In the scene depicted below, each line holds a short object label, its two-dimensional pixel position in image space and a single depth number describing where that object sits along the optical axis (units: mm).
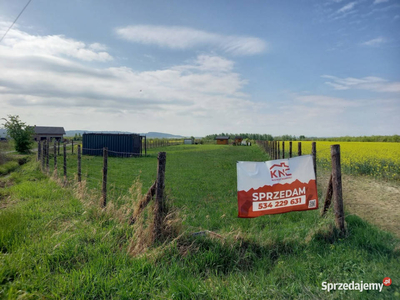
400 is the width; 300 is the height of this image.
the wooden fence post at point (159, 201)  4520
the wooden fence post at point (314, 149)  6732
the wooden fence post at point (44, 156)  14414
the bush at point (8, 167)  16194
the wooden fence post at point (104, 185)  6235
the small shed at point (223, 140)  79938
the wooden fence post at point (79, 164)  8423
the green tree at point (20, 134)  29609
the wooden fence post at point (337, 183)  5078
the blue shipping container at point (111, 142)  29141
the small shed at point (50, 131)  72812
